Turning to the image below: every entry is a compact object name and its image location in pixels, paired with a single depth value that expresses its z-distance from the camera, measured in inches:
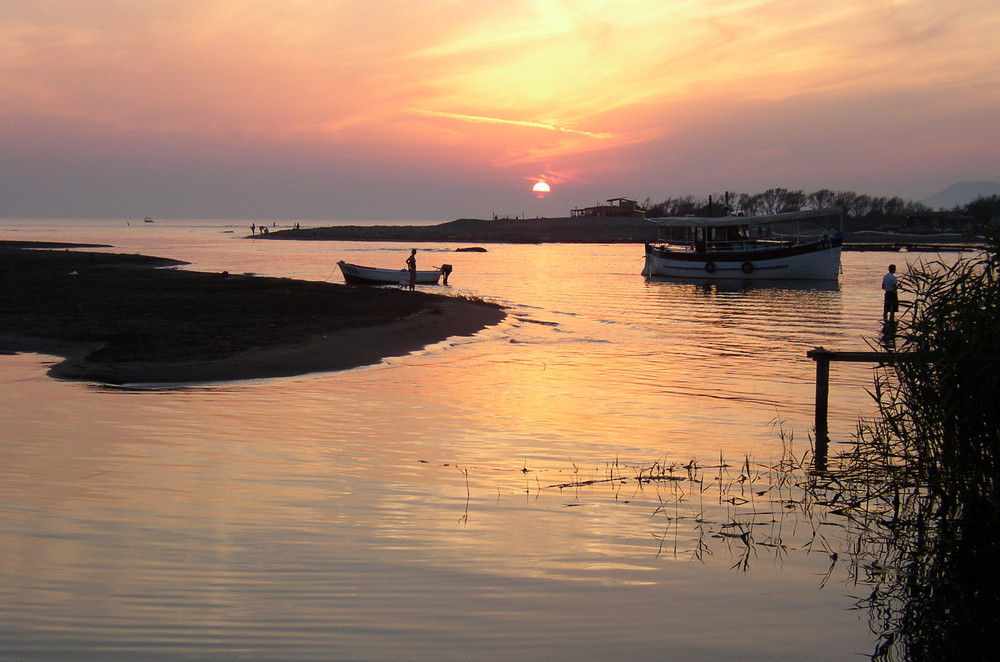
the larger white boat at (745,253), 2210.9
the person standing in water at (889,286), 995.2
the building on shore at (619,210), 6481.3
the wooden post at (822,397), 439.2
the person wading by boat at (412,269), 1499.8
